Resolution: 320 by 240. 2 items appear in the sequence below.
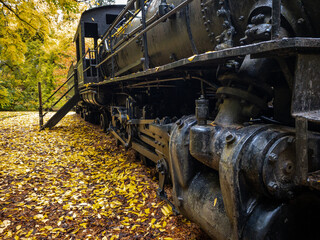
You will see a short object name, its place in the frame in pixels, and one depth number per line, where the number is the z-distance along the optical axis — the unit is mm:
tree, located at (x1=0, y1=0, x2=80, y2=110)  6806
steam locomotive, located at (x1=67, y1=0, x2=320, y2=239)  1433
